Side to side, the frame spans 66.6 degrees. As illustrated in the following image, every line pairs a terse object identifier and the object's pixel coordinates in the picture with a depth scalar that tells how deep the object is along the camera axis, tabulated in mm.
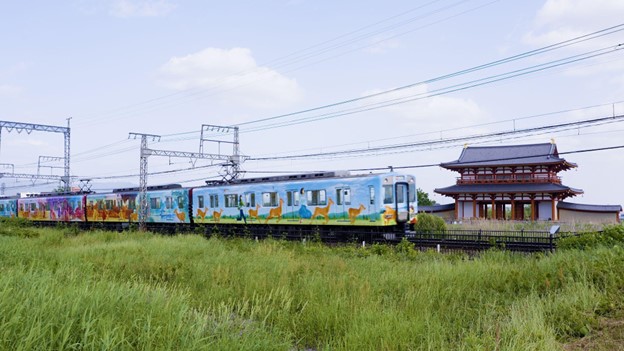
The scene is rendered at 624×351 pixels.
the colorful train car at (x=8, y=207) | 39062
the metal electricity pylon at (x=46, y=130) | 34694
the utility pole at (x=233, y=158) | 27647
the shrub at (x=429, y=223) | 22547
